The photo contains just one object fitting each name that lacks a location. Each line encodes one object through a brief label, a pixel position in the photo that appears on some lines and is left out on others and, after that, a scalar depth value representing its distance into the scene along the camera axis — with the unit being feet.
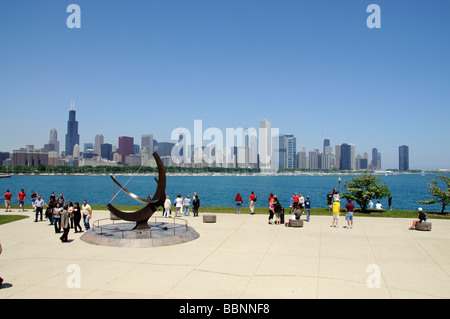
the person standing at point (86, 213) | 50.83
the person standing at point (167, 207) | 65.21
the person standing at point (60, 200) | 58.49
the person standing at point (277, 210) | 57.57
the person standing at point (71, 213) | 50.93
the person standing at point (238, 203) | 71.72
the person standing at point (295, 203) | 62.82
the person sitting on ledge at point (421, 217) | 53.42
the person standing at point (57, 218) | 49.20
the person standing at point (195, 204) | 67.14
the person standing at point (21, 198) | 73.39
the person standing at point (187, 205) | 69.10
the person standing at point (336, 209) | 55.47
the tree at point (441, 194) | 74.83
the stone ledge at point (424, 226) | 52.60
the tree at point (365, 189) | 76.23
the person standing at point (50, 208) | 57.79
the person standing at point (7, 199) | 71.41
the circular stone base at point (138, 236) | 41.14
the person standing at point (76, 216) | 50.40
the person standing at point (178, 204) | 68.18
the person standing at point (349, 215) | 54.65
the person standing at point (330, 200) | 77.97
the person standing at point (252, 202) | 70.79
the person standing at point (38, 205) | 61.75
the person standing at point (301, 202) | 67.46
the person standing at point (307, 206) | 60.72
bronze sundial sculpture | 46.65
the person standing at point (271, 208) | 58.59
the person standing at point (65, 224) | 42.81
